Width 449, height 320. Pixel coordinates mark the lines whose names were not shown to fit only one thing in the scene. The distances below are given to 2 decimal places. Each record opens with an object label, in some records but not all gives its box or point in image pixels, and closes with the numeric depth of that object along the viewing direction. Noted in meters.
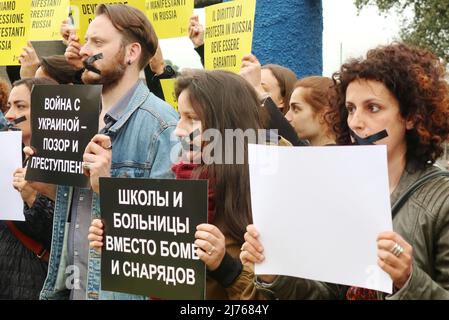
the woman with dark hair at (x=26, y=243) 3.99
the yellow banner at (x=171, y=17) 4.47
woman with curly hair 2.45
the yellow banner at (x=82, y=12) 4.55
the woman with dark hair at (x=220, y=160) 2.91
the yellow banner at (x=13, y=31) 4.98
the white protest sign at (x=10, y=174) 3.98
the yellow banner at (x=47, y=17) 4.59
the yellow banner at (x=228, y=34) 3.94
